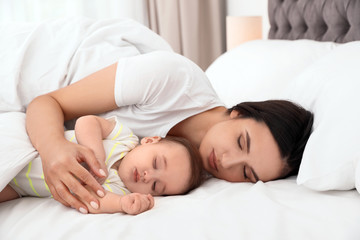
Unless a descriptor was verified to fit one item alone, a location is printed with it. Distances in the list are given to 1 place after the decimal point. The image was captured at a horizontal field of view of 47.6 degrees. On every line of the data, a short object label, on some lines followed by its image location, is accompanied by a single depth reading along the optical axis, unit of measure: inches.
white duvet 62.1
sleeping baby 46.1
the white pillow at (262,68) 72.6
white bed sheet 35.4
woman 43.9
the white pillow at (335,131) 42.2
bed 35.8
